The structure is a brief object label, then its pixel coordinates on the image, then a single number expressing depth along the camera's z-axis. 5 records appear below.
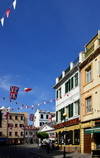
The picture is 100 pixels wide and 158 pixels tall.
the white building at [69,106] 30.92
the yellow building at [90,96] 25.70
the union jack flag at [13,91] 31.38
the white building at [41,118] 98.75
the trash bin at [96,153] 16.81
